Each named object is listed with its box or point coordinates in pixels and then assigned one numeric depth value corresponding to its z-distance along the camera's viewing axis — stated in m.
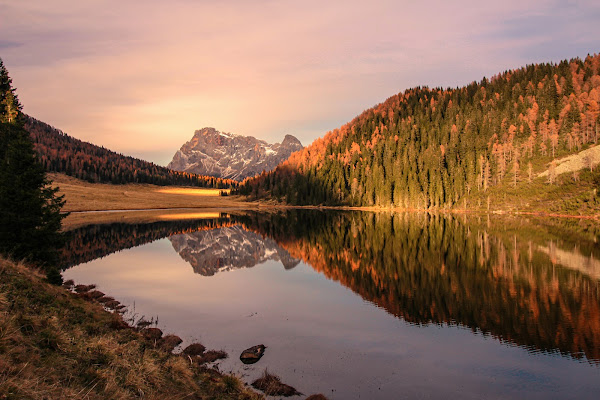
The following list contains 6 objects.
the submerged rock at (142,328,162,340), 19.20
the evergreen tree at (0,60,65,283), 24.75
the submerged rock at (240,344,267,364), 16.97
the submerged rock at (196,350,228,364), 16.62
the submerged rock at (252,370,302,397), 14.11
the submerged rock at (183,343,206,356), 17.58
